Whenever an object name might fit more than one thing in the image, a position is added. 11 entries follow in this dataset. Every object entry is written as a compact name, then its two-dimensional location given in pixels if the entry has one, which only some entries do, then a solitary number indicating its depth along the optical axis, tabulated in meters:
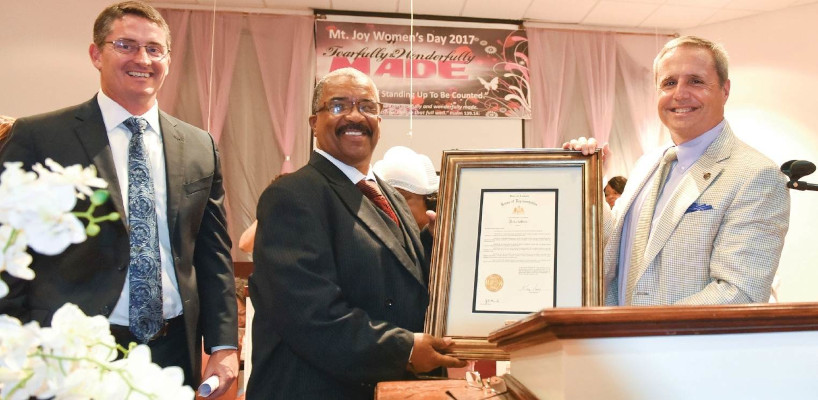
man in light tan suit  1.81
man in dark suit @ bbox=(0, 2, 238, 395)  1.92
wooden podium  0.88
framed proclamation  1.80
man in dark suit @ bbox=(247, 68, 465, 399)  1.81
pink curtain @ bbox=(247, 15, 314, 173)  7.31
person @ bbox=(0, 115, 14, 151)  2.24
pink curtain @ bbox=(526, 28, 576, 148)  7.68
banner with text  7.42
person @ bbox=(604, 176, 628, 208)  5.78
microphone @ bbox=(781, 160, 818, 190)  1.91
